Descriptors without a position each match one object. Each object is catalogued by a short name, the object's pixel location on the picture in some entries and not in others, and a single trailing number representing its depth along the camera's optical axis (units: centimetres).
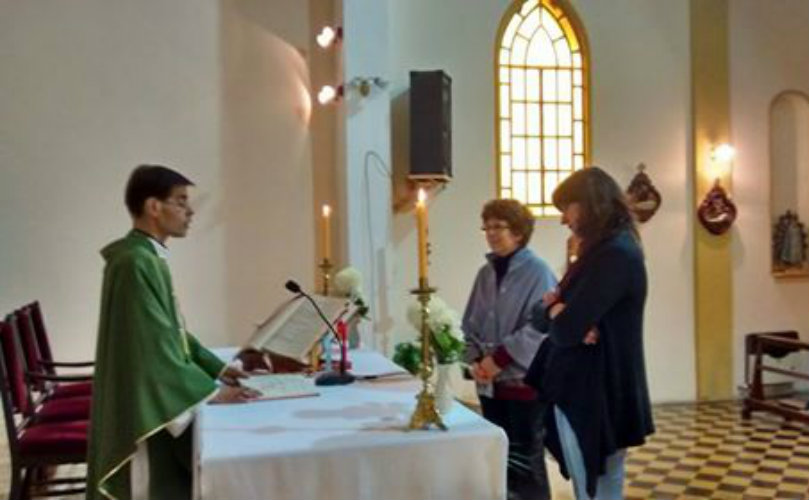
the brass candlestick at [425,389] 202
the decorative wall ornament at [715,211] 609
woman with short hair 288
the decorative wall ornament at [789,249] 641
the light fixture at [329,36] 509
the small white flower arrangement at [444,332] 217
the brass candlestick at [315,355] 280
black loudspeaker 521
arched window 589
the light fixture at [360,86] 500
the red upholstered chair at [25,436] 295
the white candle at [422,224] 196
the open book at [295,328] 257
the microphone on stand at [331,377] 267
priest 199
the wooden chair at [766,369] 532
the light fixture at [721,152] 613
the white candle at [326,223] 369
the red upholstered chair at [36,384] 325
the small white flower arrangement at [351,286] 325
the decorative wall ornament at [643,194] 598
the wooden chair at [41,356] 357
